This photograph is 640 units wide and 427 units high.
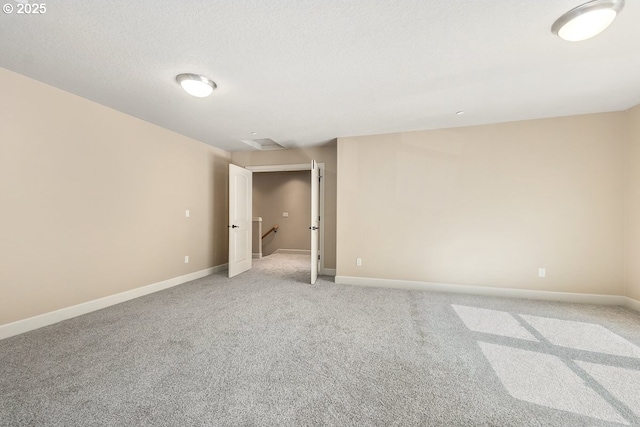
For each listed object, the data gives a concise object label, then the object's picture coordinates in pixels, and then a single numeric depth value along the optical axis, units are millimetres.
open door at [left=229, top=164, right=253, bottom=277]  4508
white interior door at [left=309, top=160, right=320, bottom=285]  4047
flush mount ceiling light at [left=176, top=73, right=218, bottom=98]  2262
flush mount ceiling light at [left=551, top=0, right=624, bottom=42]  1475
